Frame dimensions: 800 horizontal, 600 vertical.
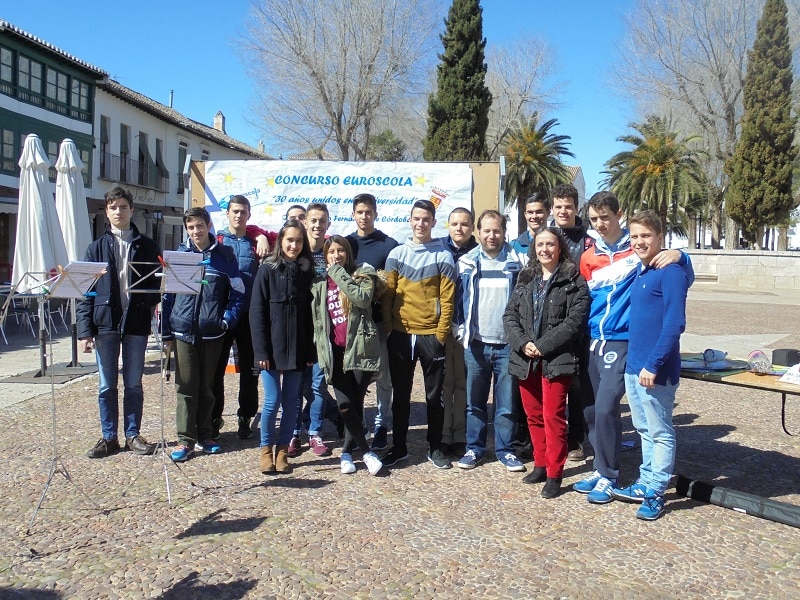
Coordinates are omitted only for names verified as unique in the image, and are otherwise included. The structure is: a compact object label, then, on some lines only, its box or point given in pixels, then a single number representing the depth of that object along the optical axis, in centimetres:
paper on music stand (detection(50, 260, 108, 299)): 414
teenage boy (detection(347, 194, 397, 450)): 541
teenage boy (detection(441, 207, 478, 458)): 530
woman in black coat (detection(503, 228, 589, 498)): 445
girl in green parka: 480
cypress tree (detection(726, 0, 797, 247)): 2762
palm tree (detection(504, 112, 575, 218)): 3728
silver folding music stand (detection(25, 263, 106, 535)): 414
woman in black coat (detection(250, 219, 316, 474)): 484
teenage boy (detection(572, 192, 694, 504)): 437
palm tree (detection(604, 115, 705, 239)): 3747
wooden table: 397
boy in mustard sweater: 500
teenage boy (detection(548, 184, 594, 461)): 515
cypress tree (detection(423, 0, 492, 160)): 2731
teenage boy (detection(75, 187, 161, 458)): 513
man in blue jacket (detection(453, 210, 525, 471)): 497
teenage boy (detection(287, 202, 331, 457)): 527
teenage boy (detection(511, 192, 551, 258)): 529
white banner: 814
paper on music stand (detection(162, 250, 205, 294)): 439
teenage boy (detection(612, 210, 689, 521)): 395
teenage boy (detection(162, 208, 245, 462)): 519
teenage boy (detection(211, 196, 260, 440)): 571
